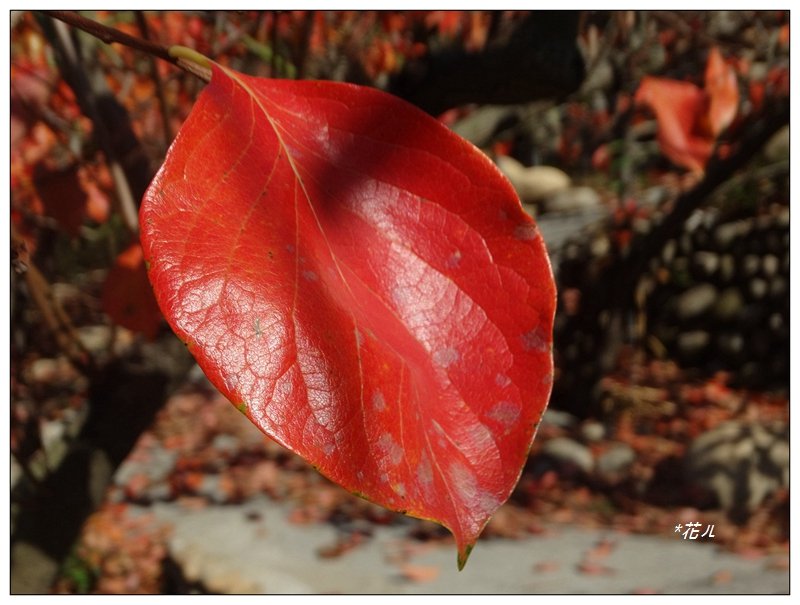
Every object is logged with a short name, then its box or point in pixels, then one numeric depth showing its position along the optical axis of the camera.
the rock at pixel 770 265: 2.79
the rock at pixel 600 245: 2.71
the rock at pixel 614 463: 2.34
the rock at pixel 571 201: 3.18
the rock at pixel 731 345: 2.80
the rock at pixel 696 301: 2.87
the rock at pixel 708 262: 2.88
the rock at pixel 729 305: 2.83
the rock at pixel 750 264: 2.81
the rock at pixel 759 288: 2.81
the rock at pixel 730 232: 2.86
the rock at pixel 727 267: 2.85
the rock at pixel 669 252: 2.95
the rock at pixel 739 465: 2.21
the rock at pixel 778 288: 2.76
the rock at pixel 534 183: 3.19
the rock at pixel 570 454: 2.36
